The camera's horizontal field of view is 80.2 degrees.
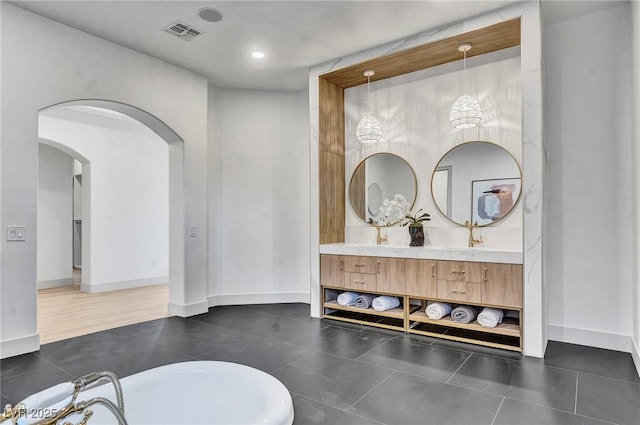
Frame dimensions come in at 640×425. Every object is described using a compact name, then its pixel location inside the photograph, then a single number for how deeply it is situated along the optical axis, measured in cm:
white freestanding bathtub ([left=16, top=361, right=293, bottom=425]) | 203
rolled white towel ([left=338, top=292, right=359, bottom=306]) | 413
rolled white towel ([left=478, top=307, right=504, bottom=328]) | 329
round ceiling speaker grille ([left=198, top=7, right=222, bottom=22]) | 329
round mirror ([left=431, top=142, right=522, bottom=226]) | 367
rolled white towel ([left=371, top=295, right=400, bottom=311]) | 389
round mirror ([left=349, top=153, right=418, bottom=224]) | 429
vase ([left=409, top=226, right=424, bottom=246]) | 396
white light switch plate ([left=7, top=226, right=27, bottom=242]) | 313
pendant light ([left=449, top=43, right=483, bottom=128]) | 356
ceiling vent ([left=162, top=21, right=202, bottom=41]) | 355
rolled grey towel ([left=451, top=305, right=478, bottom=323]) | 345
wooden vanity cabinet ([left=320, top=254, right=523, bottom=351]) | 323
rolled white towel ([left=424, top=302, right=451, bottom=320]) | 358
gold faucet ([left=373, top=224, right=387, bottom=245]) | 438
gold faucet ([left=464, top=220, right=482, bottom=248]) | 376
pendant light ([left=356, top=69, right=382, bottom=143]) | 423
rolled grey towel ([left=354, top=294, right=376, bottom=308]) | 405
